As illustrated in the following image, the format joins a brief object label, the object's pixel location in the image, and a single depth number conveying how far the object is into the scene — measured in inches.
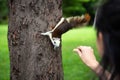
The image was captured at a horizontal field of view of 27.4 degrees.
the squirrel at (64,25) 72.8
